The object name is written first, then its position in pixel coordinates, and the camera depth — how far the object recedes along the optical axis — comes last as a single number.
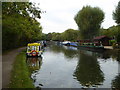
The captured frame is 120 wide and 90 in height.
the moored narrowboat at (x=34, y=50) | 13.33
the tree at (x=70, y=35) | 59.84
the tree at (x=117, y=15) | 22.01
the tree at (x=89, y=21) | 31.18
